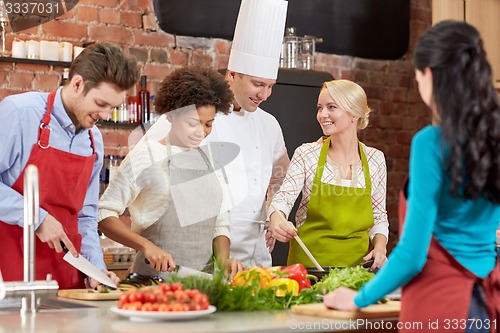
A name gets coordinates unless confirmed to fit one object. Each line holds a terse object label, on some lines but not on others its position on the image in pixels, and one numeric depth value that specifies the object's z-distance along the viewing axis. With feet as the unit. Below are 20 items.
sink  7.55
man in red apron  8.60
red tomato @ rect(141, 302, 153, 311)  6.23
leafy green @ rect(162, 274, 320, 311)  7.02
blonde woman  10.39
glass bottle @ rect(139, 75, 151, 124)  15.61
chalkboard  16.43
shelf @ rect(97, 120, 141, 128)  15.33
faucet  6.47
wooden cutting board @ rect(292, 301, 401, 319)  6.51
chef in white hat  10.88
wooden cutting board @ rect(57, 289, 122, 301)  7.84
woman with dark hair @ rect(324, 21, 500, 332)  5.67
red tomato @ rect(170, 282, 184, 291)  6.54
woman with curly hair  9.34
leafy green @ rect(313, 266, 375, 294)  7.71
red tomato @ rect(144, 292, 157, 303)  6.33
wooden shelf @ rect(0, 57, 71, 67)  14.52
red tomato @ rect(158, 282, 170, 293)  6.48
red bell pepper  7.87
